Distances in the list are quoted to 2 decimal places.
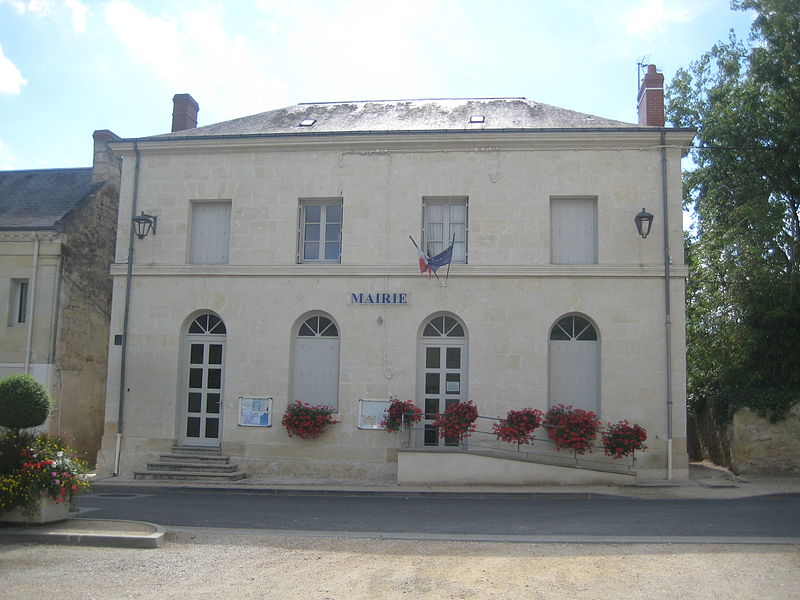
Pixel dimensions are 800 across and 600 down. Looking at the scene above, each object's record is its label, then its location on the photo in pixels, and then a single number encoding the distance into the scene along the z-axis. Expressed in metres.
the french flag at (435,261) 13.27
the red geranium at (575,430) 12.55
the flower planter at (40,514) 8.39
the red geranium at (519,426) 12.78
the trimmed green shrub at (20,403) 8.58
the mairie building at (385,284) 13.47
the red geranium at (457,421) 12.76
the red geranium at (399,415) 13.34
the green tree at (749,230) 13.89
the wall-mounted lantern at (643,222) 13.16
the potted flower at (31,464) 8.38
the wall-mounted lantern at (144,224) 14.59
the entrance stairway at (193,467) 13.44
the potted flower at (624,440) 12.54
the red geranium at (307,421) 13.52
